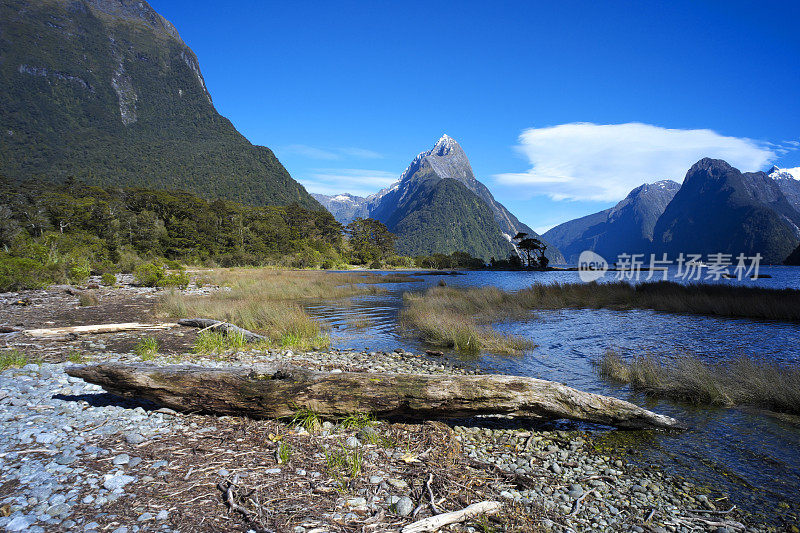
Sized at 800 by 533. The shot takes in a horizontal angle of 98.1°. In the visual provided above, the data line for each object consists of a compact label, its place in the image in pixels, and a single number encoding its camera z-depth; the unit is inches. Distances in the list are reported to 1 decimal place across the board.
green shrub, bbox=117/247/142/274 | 1400.1
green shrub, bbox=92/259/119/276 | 1215.6
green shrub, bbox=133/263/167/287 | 992.2
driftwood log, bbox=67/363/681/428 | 190.1
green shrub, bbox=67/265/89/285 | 956.0
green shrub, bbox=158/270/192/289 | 991.0
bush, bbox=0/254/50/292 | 729.0
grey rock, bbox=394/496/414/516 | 122.6
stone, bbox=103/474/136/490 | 125.9
